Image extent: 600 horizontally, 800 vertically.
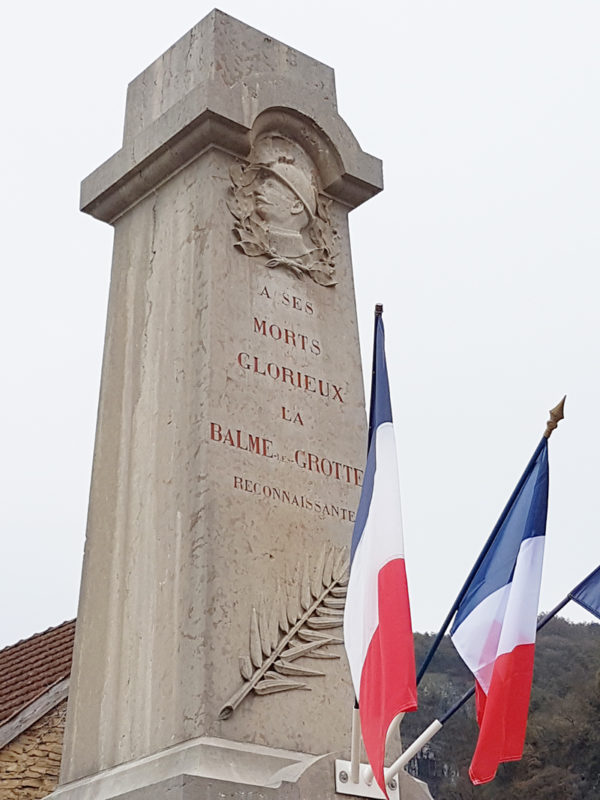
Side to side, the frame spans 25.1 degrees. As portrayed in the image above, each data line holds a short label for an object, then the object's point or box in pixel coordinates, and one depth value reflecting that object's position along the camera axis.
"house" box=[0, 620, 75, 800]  11.55
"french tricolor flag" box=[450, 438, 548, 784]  5.79
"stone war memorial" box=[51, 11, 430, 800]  6.38
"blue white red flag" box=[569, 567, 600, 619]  6.72
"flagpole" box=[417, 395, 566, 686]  6.18
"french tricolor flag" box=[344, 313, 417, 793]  5.57
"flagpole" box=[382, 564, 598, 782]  5.94
